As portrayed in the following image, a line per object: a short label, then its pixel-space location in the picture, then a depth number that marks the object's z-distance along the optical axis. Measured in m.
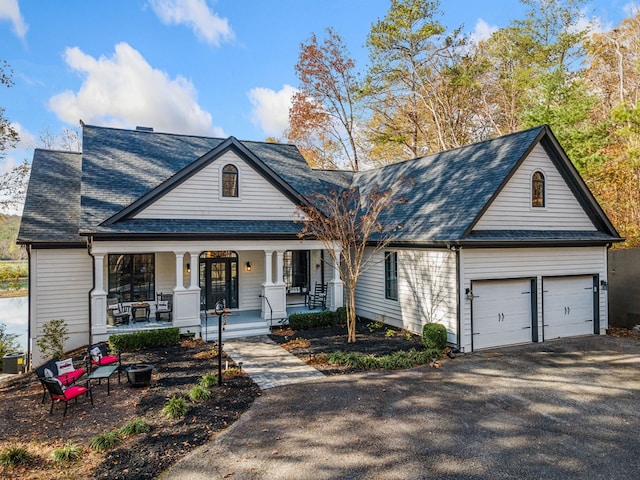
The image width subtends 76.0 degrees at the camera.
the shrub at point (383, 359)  10.36
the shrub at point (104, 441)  6.32
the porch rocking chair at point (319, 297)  16.13
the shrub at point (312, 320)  14.07
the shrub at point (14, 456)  5.90
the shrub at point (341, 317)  14.73
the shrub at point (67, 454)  6.03
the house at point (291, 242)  12.32
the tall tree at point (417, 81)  26.02
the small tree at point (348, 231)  12.84
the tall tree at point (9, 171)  15.18
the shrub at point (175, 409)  7.40
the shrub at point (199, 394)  8.12
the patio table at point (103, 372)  8.41
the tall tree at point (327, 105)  29.53
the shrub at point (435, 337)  11.44
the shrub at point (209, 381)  8.84
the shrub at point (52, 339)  11.81
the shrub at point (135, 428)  6.77
